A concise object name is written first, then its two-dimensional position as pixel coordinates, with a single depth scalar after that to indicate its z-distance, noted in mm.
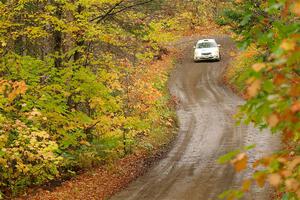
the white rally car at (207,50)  72500
